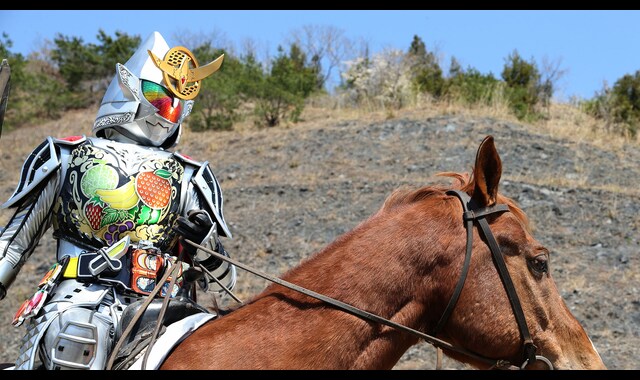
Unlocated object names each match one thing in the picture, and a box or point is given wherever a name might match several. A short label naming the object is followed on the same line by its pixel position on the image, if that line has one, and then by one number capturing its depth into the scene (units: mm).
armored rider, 3227
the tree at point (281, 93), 19938
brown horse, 2951
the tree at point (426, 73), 20547
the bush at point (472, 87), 18656
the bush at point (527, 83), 19766
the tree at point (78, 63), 28984
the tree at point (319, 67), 30200
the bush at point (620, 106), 17031
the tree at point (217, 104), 20297
